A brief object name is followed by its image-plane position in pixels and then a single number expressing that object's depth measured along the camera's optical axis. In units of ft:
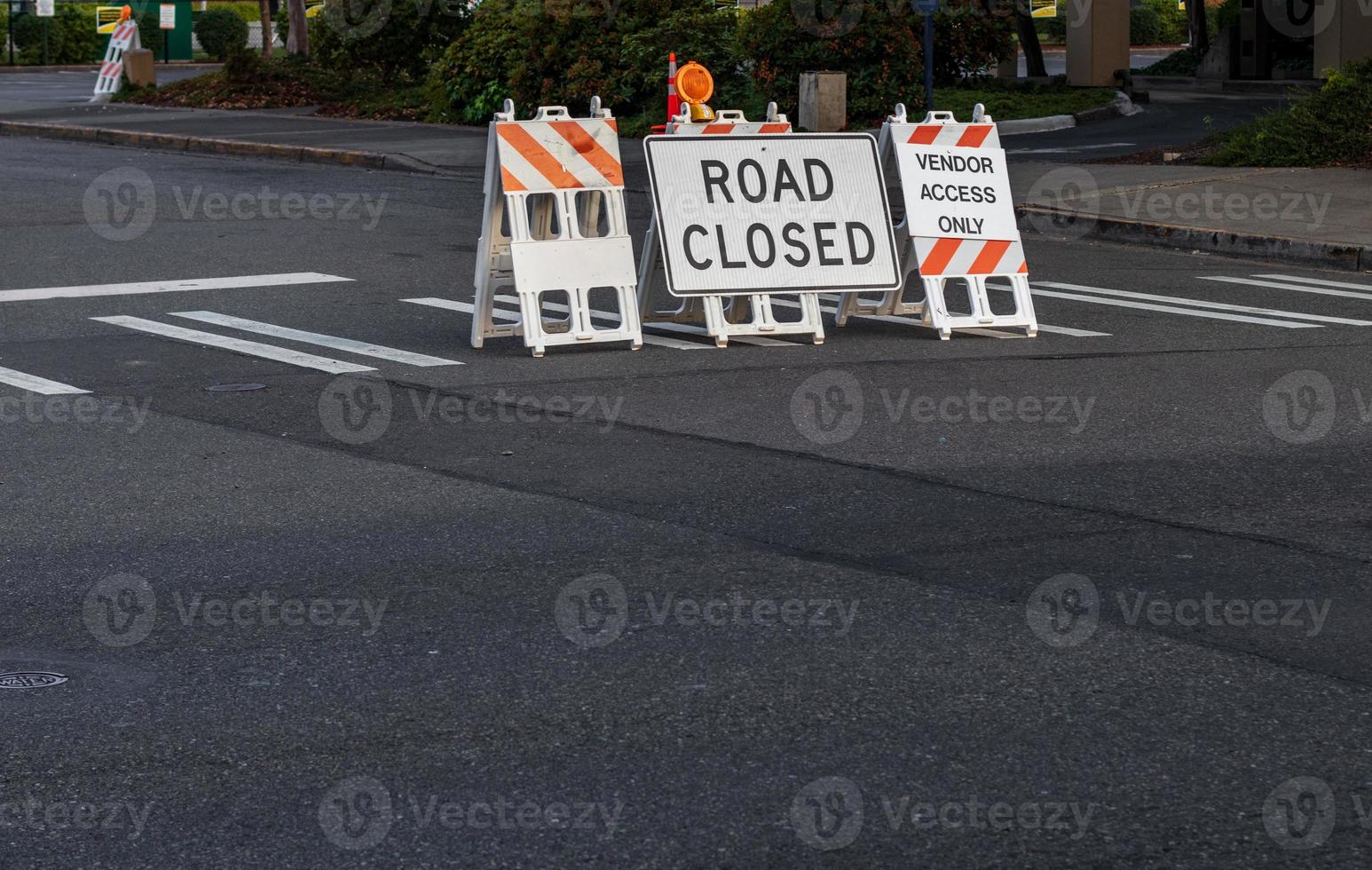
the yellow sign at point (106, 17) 176.04
